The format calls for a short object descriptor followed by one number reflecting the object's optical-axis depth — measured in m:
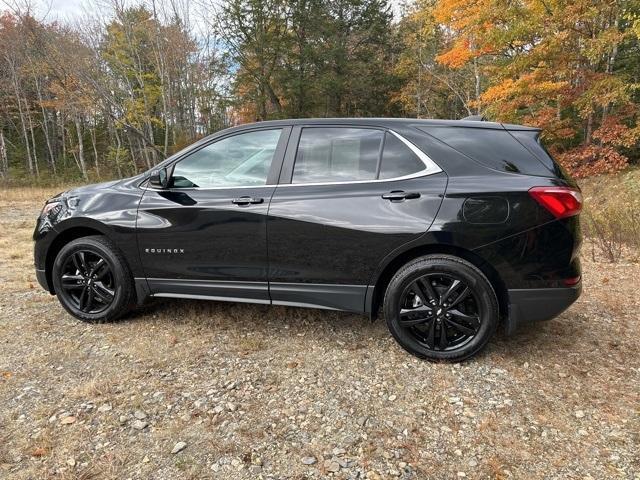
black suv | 2.79
